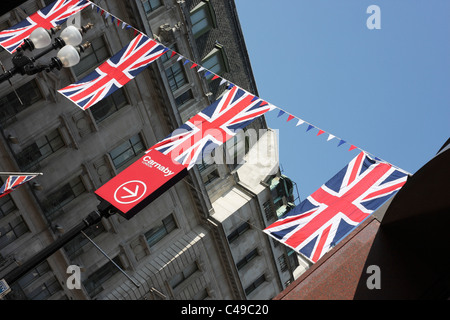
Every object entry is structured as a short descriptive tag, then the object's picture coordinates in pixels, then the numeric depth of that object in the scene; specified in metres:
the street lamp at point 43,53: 20.70
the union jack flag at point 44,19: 23.94
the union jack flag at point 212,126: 21.03
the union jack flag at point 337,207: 17.75
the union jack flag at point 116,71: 22.83
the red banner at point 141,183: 19.92
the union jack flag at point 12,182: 22.77
